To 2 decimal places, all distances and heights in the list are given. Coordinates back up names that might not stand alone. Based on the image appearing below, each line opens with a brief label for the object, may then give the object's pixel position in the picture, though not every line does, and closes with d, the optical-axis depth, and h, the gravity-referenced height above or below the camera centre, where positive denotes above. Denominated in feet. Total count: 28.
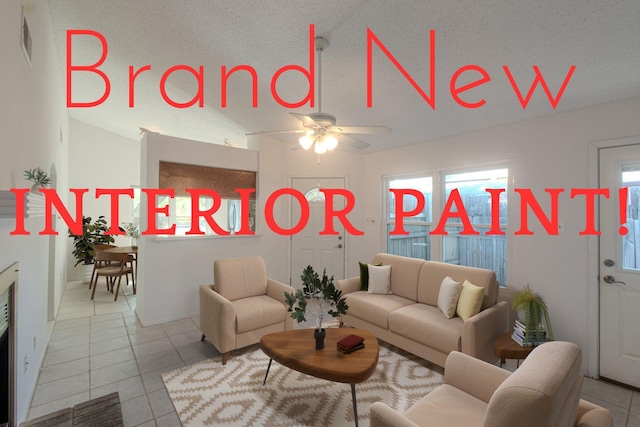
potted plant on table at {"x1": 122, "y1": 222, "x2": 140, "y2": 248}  20.42 -1.18
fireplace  5.28 -2.68
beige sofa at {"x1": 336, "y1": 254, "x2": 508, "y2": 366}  8.04 -3.24
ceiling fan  7.23 +2.24
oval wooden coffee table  6.27 -3.42
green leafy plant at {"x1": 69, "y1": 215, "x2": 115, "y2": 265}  18.06 -1.69
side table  7.73 -3.69
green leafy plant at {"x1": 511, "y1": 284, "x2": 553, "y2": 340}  8.15 -2.76
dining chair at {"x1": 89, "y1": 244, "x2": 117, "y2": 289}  16.93 -2.03
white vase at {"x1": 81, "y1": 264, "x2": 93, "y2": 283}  18.66 -3.81
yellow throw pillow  8.48 -2.61
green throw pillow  12.12 -2.66
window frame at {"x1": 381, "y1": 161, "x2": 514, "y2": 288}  10.61 +0.67
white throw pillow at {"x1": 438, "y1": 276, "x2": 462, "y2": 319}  9.00 -2.63
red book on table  7.09 -3.21
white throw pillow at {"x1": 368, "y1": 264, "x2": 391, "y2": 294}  11.64 -2.67
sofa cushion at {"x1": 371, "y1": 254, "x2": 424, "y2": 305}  11.03 -2.43
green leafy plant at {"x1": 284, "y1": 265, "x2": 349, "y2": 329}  7.57 -2.15
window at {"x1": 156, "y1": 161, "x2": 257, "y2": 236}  12.73 +1.50
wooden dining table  15.29 -2.06
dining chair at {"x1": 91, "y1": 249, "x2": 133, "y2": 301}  14.94 -3.04
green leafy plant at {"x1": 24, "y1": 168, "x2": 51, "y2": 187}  6.13 +0.80
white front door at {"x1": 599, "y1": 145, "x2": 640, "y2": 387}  8.10 -1.58
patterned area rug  6.66 -4.70
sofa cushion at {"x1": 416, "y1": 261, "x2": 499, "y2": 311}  9.16 -2.19
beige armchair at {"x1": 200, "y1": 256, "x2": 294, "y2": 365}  8.93 -3.16
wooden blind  12.69 +1.70
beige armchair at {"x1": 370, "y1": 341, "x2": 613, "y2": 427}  3.21 -2.49
